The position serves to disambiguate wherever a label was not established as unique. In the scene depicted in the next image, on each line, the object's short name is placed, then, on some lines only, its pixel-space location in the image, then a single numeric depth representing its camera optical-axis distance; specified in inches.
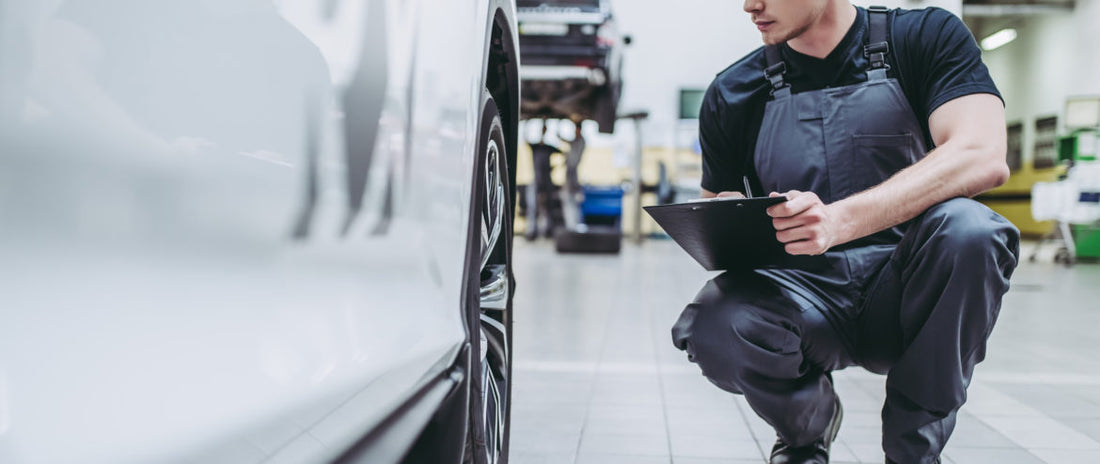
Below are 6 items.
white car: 13.5
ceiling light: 602.2
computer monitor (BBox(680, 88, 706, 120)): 534.3
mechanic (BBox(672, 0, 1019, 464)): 54.1
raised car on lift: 302.8
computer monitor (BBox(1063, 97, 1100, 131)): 341.7
